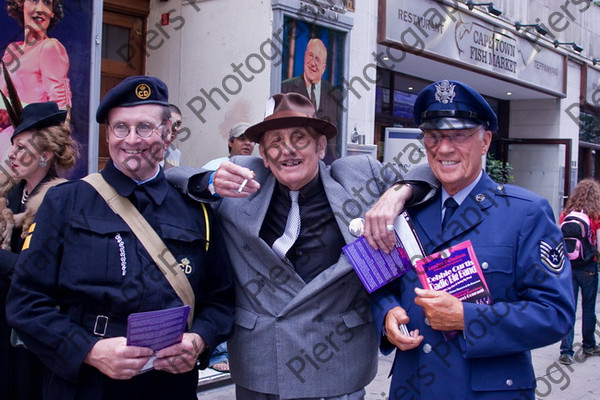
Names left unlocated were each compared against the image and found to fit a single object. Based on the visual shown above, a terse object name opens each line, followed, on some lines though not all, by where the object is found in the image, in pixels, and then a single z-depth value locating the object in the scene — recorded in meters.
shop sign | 8.73
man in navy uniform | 2.03
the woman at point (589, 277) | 6.27
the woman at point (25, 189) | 2.62
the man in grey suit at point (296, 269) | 2.36
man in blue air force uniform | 2.04
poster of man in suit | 6.59
